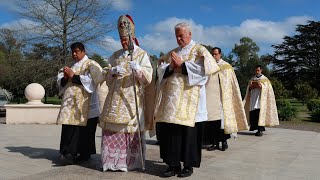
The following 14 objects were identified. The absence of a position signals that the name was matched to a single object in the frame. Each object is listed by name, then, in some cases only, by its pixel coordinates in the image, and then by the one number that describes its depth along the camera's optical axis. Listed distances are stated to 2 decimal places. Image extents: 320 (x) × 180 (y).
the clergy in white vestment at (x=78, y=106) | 6.29
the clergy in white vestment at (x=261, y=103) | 11.22
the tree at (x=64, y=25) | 18.53
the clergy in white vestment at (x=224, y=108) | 7.87
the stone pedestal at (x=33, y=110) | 13.52
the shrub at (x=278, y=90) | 24.68
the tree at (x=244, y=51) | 67.38
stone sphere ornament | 13.87
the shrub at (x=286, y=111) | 17.83
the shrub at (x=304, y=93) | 28.75
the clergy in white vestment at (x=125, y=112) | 5.71
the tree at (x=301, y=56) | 57.34
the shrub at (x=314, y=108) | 18.14
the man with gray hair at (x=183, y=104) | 5.41
